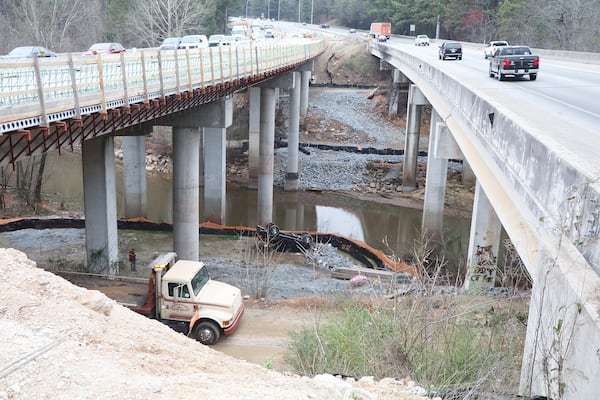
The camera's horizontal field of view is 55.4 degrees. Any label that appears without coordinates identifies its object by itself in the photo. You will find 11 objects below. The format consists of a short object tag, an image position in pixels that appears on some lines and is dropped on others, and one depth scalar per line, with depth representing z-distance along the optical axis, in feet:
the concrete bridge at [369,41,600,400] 21.95
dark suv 123.85
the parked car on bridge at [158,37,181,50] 99.82
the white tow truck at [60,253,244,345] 47.62
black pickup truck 75.82
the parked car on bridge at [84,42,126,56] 85.36
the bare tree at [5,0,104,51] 124.36
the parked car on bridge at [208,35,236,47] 124.98
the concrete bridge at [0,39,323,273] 35.24
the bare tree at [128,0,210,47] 165.17
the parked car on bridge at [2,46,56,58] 66.16
